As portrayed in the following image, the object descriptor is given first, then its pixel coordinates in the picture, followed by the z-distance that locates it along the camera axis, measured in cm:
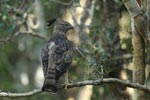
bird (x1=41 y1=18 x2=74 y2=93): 1548
